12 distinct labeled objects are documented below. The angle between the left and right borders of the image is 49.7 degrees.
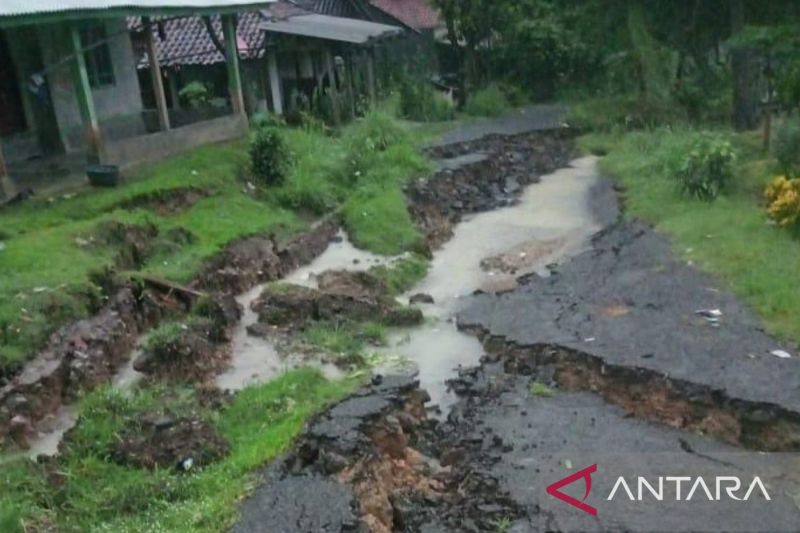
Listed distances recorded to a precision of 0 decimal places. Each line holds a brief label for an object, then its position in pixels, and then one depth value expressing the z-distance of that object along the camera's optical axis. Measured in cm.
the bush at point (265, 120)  1714
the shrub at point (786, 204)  1120
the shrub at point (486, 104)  2341
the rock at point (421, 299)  1162
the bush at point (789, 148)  1329
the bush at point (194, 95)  1948
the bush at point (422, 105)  2256
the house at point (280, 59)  2023
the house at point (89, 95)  1399
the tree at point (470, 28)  2366
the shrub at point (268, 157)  1486
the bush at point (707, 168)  1341
